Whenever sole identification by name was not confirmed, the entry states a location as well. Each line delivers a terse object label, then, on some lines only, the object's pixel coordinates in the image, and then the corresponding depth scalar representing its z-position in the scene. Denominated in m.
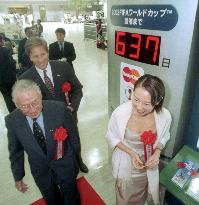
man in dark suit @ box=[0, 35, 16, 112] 3.86
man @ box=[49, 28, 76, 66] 4.40
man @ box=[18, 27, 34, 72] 4.26
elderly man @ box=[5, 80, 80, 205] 1.62
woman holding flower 1.55
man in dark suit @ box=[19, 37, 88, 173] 2.24
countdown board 1.66
